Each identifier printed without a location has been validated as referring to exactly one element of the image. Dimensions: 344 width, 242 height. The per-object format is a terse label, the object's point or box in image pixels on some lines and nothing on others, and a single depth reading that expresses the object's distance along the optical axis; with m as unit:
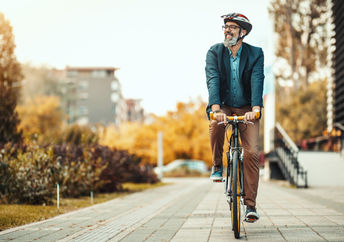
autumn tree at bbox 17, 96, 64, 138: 63.72
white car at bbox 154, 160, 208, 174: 37.58
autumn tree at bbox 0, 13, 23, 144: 14.69
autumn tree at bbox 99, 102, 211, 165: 40.53
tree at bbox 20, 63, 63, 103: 73.25
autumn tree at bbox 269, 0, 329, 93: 36.94
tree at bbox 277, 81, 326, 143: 40.41
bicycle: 5.29
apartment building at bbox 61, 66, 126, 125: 92.12
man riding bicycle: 5.59
